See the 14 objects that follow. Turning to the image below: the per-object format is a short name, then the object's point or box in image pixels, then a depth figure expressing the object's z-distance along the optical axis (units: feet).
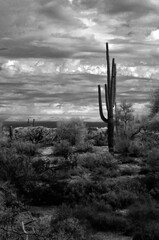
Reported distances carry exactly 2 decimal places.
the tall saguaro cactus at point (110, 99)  91.33
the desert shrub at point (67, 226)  33.76
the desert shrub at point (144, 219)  35.79
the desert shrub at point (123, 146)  94.94
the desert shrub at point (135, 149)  93.30
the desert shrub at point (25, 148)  91.69
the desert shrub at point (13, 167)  56.95
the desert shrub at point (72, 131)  119.34
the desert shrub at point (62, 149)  93.25
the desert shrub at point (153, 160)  68.86
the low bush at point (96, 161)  73.09
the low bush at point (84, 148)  100.68
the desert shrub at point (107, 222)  39.68
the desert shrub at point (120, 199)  48.44
